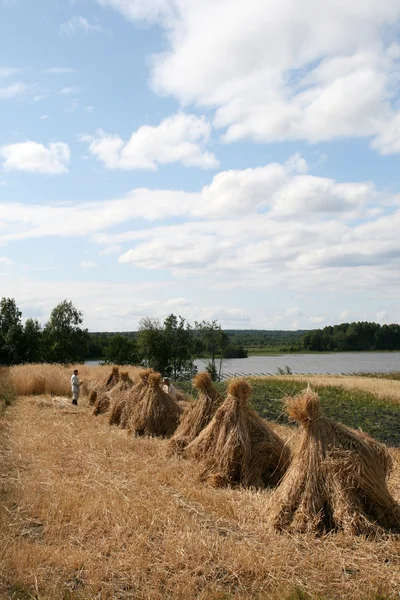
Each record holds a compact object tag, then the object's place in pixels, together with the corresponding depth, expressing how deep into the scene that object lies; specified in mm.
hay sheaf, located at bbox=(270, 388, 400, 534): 6621
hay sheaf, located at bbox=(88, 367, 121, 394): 20500
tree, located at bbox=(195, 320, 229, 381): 77688
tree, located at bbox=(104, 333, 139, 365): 69500
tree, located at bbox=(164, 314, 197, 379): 69625
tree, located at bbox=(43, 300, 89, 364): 62250
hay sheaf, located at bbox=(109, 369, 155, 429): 15547
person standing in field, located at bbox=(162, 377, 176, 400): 16228
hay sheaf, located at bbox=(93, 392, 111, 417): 18641
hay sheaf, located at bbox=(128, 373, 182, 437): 14164
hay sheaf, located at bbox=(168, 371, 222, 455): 11118
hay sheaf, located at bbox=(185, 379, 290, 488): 9188
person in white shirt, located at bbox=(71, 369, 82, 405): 21094
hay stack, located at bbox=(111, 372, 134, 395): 18641
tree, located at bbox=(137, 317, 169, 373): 67438
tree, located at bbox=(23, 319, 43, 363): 51156
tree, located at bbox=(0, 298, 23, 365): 50062
